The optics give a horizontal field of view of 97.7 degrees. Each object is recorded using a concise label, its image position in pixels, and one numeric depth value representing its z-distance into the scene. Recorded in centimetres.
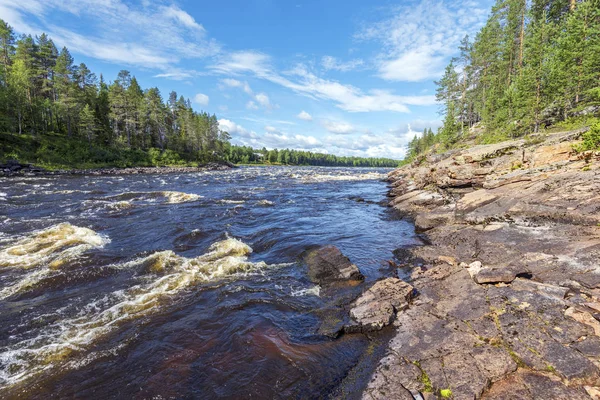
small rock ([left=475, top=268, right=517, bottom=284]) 833
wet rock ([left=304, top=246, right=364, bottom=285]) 1120
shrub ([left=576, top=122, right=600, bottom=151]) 1616
